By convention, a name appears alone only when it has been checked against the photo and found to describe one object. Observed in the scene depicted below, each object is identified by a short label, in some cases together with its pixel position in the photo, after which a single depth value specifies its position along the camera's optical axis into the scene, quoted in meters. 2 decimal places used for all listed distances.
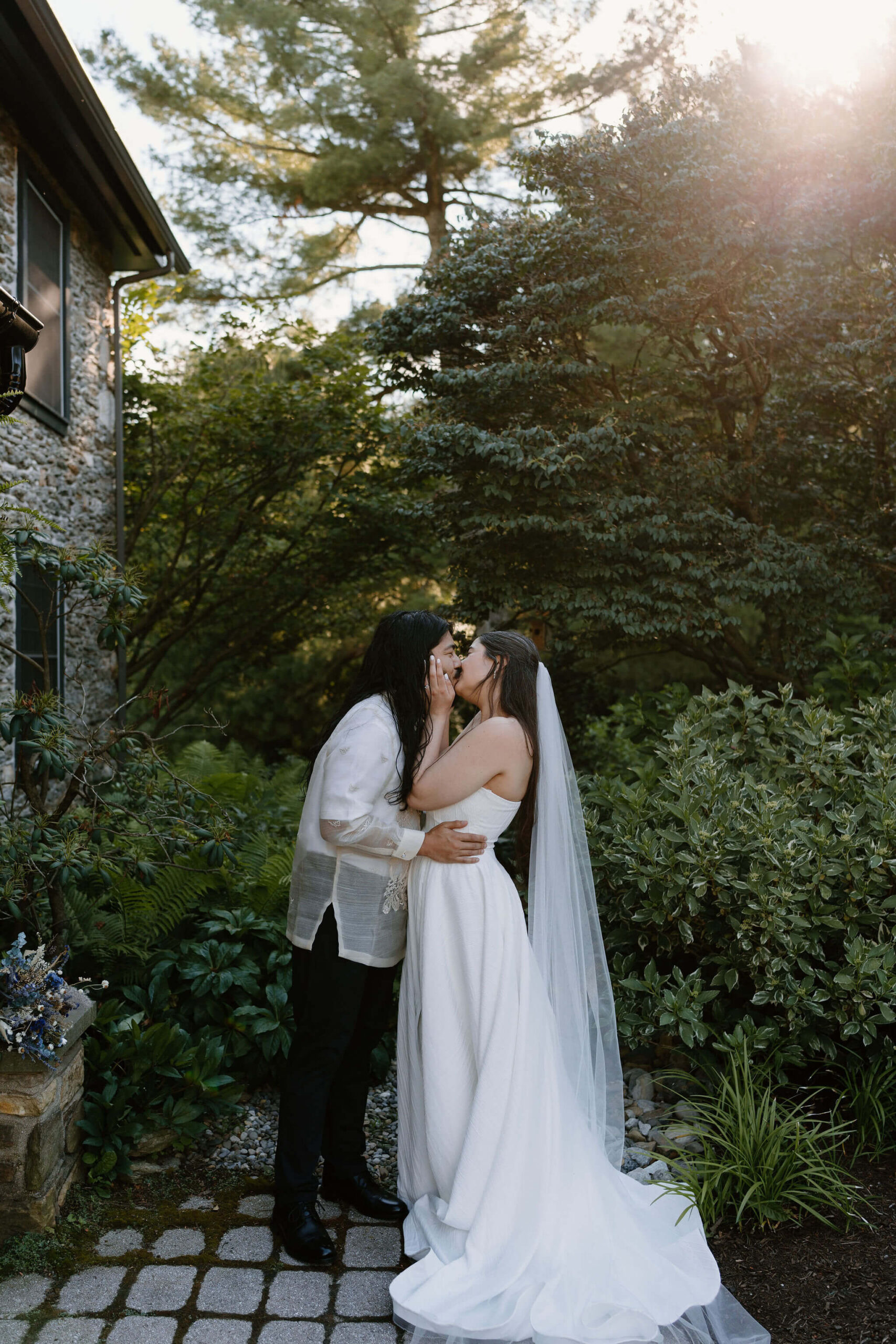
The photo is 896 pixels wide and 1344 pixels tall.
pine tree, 12.54
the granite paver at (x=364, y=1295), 2.68
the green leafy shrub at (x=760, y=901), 3.55
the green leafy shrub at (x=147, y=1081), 3.29
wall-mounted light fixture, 4.21
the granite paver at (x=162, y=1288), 2.65
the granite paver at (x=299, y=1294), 2.66
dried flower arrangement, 2.91
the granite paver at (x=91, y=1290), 2.63
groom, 2.89
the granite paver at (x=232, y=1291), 2.65
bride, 2.57
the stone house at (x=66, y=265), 6.24
